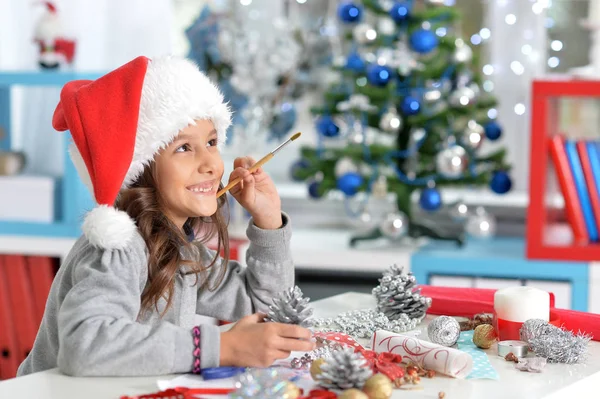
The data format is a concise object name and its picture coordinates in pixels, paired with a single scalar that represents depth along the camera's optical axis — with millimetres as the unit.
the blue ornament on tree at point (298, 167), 2898
